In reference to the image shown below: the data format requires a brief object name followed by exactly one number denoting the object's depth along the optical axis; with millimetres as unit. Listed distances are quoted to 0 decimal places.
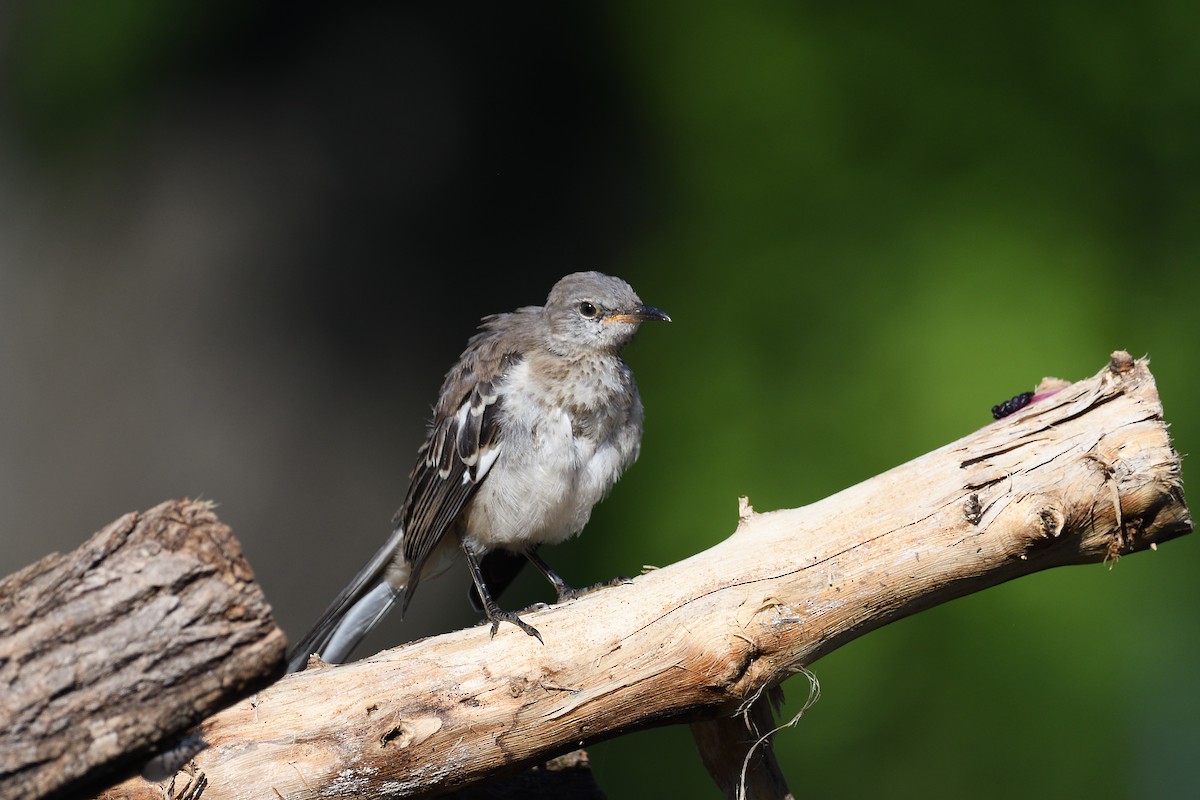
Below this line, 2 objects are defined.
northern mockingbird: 7094
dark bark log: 3611
